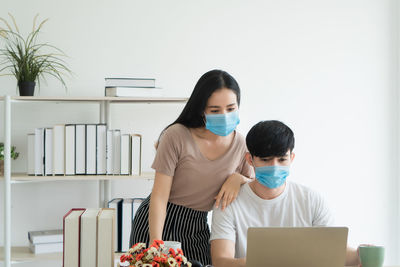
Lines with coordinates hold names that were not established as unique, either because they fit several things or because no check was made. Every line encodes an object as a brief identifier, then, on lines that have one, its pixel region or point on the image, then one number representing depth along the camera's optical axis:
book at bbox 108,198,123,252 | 2.60
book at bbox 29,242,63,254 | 2.55
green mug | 1.34
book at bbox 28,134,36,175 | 2.53
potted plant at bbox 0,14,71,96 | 2.63
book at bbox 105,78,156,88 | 2.54
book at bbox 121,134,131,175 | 2.55
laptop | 1.20
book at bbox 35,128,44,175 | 2.52
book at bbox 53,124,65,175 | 2.52
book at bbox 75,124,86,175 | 2.54
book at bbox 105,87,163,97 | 2.50
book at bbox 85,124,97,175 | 2.54
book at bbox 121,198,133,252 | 2.60
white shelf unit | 2.41
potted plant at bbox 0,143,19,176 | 2.52
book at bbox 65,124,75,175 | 2.53
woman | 1.73
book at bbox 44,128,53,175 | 2.53
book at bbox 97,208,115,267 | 1.30
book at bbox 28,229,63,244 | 2.55
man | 1.64
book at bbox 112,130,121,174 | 2.56
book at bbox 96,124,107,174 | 2.55
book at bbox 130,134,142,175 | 2.56
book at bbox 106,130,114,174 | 2.55
